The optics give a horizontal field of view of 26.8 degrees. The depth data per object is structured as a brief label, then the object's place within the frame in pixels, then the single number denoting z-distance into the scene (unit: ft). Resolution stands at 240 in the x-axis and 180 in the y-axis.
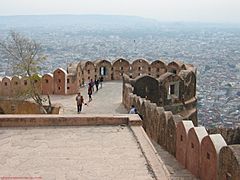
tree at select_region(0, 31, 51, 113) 66.69
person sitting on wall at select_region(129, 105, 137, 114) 50.61
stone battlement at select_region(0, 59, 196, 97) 71.87
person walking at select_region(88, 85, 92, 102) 68.54
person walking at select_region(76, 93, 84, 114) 59.95
